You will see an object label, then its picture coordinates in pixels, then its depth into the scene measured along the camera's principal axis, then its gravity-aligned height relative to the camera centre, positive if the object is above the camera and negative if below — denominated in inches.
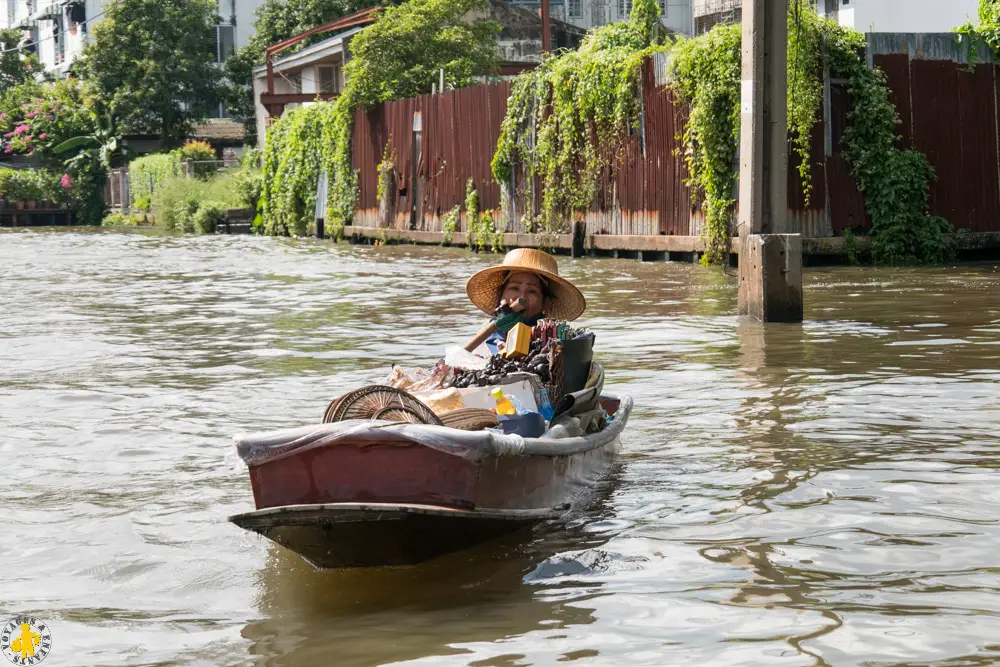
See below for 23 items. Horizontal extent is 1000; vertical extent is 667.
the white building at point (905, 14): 1427.2 +198.0
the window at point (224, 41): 2632.9 +347.1
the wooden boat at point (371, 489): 209.0 -37.9
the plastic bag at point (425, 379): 274.4 -28.6
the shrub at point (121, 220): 2076.0 +23.3
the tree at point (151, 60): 2230.6 +270.3
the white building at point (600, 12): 1951.3 +286.4
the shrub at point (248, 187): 1679.4 +52.2
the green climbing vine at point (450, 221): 1077.1 +4.2
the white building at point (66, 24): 2620.6 +432.4
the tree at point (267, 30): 2055.9 +293.5
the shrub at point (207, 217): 1689.2 +19.4
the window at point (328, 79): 1849.2 +190.8
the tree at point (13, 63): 2851.9 +345.9
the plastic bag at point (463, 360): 279.7 -25.7
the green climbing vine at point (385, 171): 1221.9 +48.4
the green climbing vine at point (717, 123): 746.8 +49.8
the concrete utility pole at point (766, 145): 516.1 +25.8
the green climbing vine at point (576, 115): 853.2 +66.6
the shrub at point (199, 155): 1960.9 +108.8
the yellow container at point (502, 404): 252.2 -30.8
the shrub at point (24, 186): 2297.0 +83.2
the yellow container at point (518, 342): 278.5 -22.4
